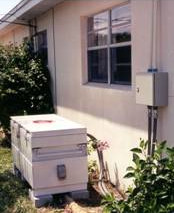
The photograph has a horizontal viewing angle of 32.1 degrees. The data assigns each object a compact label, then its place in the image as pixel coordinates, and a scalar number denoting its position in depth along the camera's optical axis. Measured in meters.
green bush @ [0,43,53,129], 6.45
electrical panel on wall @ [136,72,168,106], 3.31
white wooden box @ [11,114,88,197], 3.81
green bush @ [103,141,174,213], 2.45
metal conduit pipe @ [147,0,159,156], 3.44
